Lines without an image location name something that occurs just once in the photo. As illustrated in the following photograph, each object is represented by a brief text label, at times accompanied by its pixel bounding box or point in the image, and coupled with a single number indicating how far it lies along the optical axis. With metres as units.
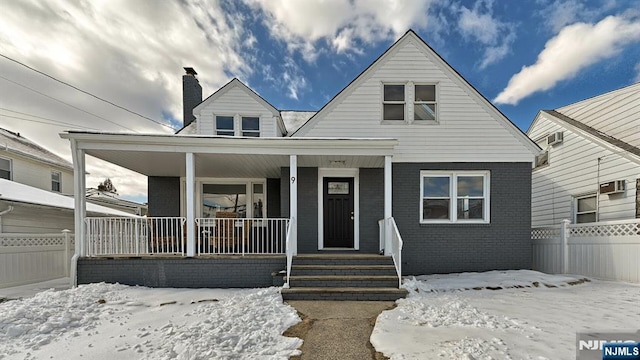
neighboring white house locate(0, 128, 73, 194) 11.69
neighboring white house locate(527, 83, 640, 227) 7.71
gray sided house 7.39
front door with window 7.82
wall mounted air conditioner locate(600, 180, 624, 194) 7.63
